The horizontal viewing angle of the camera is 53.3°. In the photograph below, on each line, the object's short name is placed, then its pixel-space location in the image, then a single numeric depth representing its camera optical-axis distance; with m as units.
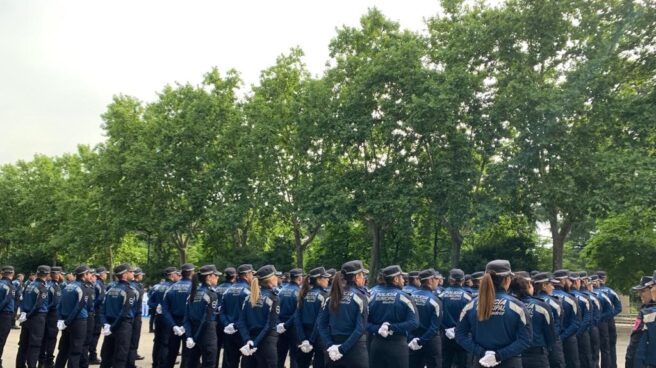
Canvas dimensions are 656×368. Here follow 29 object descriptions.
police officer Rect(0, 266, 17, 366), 14.04
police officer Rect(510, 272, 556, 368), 7.98
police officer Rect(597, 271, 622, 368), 13.83
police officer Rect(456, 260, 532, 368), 6.88
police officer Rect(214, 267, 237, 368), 11.95
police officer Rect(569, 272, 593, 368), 11.40
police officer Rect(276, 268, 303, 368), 11.93
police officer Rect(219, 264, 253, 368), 10.79
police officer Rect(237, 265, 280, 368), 9.84
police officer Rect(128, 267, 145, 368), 12.76
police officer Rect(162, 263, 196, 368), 12.05
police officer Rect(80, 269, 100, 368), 12.65
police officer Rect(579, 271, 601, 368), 12.28
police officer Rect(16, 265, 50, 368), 13.17
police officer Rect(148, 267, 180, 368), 13.16
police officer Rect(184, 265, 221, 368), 11.01
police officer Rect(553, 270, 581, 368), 10.72
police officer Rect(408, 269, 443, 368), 10.76
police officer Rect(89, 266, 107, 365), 14.61
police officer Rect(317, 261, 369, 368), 7.95
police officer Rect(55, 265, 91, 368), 12.04
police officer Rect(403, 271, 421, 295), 11.42
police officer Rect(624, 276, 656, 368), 9.07
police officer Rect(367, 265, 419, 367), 8.46
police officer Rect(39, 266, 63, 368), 13.76
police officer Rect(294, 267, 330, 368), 10.33
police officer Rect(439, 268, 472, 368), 12.41
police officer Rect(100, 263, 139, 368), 11.56
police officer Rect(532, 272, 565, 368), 9.70
